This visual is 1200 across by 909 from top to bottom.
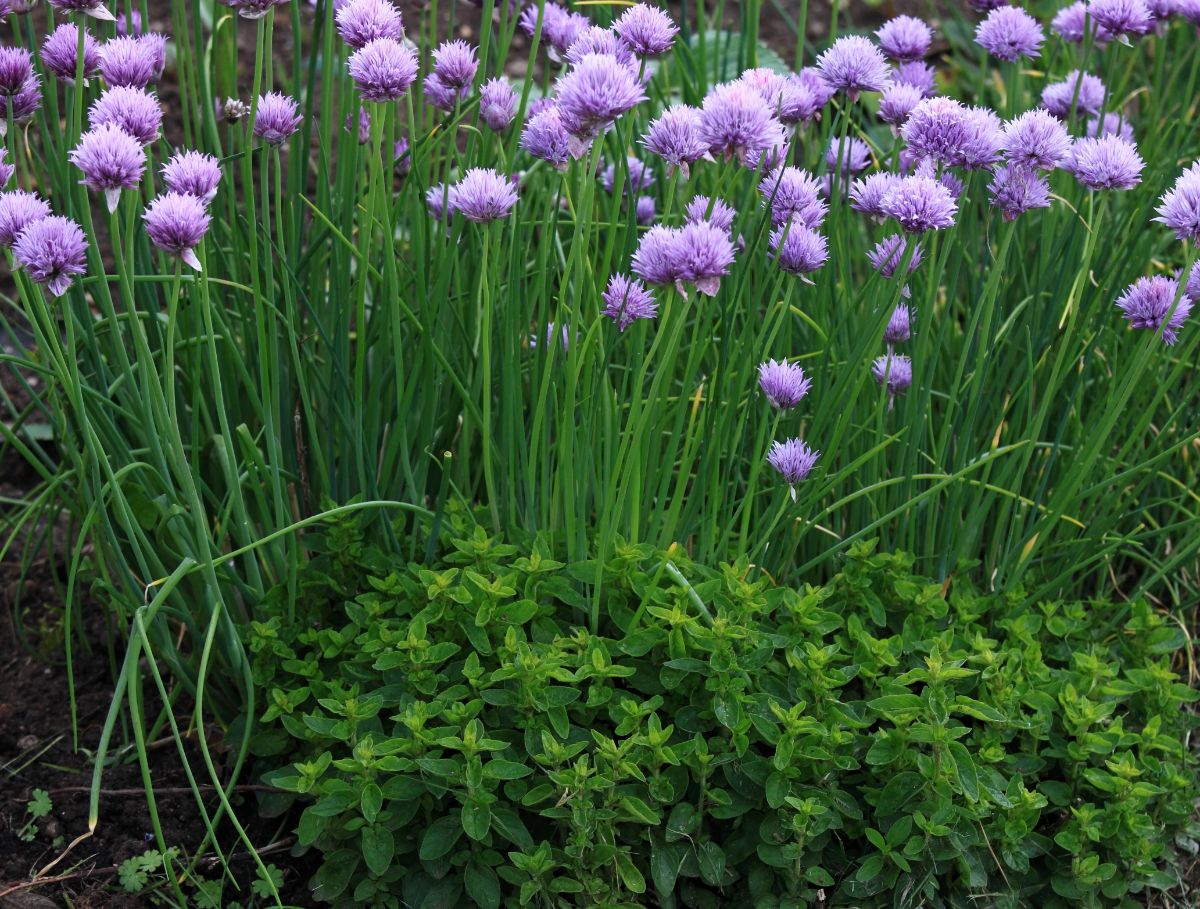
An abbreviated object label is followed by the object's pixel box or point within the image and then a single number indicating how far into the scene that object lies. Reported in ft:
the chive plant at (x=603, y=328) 3.83
